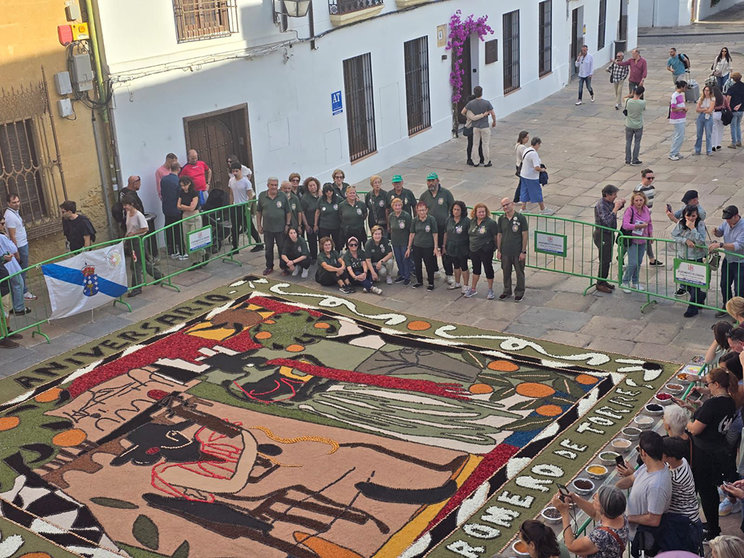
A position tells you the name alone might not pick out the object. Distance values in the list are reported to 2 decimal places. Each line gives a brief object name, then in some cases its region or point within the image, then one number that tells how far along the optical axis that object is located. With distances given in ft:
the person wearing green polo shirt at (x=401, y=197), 47.65
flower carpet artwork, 28.55
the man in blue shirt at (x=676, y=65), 82.74
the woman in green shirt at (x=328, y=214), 48.24
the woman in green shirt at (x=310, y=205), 49.14
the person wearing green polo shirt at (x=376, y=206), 48.18
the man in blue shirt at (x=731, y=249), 38.40
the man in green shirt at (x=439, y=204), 46.14
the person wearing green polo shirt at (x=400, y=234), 45.78
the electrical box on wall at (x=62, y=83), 47.09
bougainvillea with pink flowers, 74.18
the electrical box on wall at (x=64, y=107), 47.42
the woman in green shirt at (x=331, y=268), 46.29
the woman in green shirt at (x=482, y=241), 43.16
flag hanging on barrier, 41.93
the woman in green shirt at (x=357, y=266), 46.09
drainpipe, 47.93
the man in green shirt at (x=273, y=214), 47.83
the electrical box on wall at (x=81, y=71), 47.25
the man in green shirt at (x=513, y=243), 42.70
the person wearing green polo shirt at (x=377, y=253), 46.22
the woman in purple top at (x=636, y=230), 42.27
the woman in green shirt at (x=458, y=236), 44.04
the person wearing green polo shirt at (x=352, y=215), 47.42
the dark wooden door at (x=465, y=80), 77.65
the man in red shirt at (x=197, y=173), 52.01
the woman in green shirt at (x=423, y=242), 44.86
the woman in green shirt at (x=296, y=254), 48.24
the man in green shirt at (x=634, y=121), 62.59
